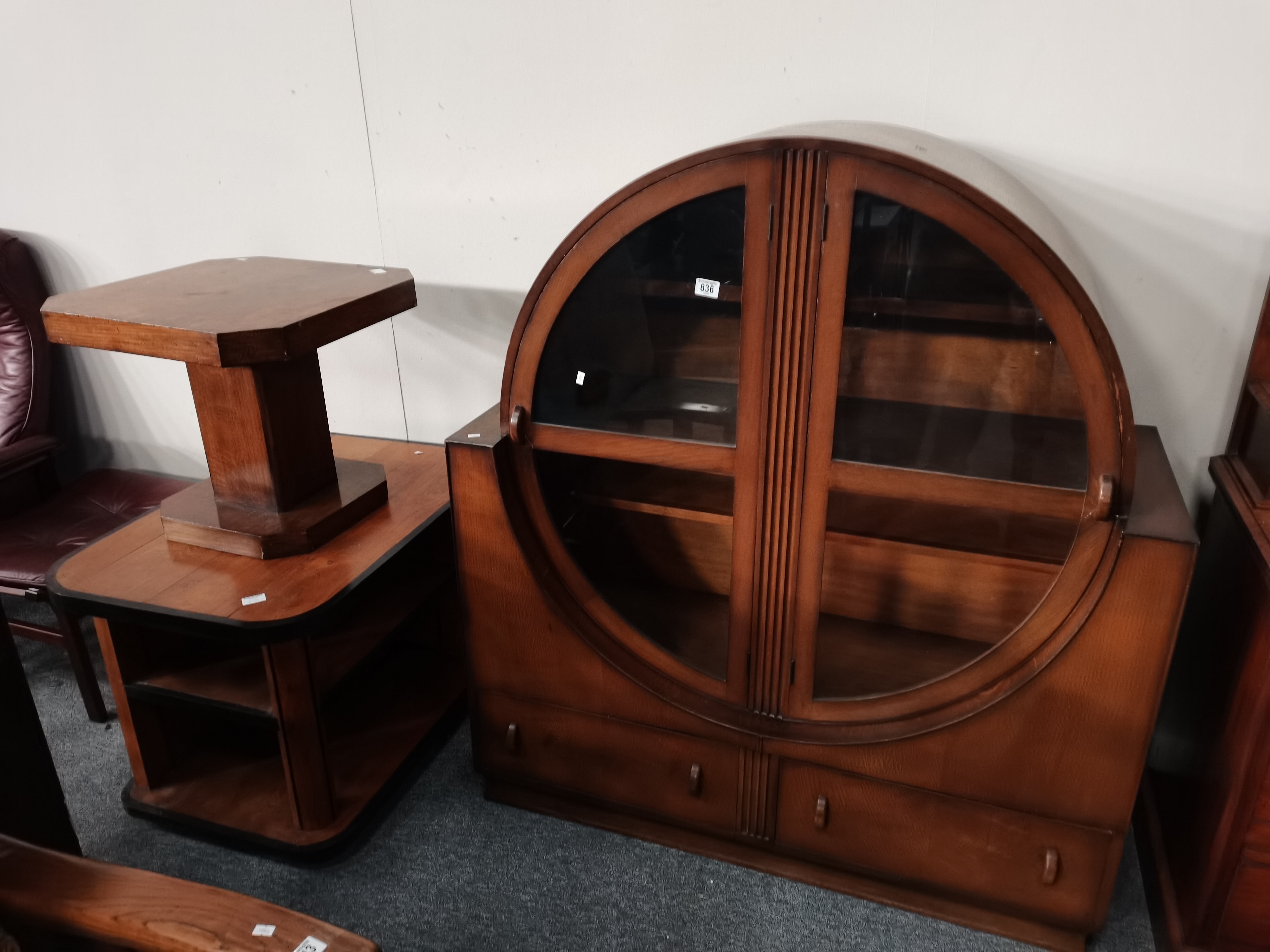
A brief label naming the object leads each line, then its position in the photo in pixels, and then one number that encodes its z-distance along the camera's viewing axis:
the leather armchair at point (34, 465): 2.11
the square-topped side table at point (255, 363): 1.41
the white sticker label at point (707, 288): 1.31
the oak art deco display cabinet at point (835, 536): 1.21
